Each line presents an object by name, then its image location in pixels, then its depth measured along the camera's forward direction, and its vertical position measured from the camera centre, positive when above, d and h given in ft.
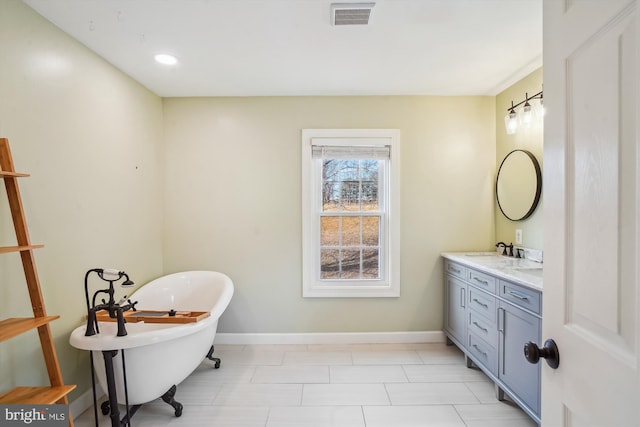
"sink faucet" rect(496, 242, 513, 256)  9.83 -1.47
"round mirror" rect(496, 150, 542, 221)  8.69 +0.47
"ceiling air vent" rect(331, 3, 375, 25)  6.04 +3.71
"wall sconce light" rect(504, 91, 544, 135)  8.44 +2.35
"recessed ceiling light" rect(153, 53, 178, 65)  7.97 +3.73
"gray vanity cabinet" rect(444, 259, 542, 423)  6.42 -3.09
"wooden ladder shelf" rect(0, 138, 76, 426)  5.10 -1.84
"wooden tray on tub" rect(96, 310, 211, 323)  7.10 -2.57
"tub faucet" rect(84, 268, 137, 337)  6.03 -1.99
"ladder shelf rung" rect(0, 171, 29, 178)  4.85 +0.52
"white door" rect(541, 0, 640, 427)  2.12 -0.09
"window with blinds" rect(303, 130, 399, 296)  10.81 -0.83
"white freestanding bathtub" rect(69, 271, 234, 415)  6.05 -3.05
